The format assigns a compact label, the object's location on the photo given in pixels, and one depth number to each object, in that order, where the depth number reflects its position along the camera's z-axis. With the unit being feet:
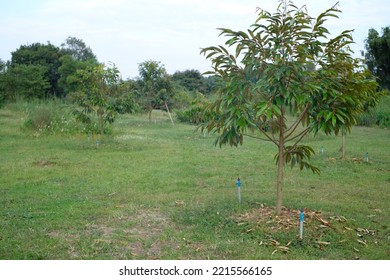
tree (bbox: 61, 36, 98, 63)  142.72
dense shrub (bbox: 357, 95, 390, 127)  65.31
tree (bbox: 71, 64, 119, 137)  39.60
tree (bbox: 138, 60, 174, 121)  75.61
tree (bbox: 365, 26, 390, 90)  75.72
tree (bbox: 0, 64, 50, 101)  87.30
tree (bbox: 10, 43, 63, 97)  115.65
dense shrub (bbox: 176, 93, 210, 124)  74.23
